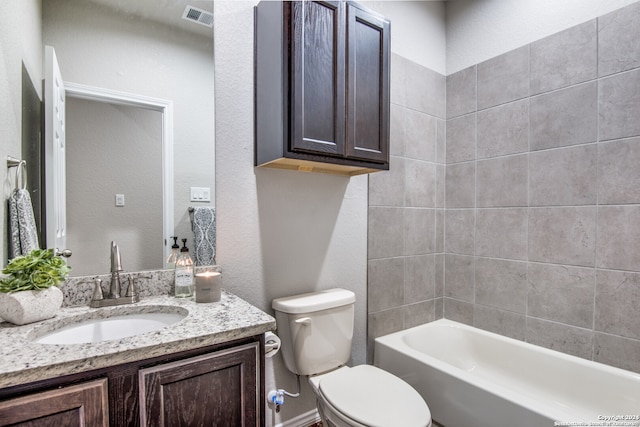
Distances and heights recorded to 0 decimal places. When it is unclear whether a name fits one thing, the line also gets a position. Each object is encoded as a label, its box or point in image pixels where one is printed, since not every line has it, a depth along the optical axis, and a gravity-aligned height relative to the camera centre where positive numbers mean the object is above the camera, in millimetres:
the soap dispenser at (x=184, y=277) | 1321 -260
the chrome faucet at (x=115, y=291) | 1204 -294
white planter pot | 950 -275
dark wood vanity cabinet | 741 -461
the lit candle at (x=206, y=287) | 1257 -286
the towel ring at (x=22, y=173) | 1093 +129
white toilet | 1245 -748
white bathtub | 1374 -842
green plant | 966 -181
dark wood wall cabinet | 1346 +546
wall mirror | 1209 +357
